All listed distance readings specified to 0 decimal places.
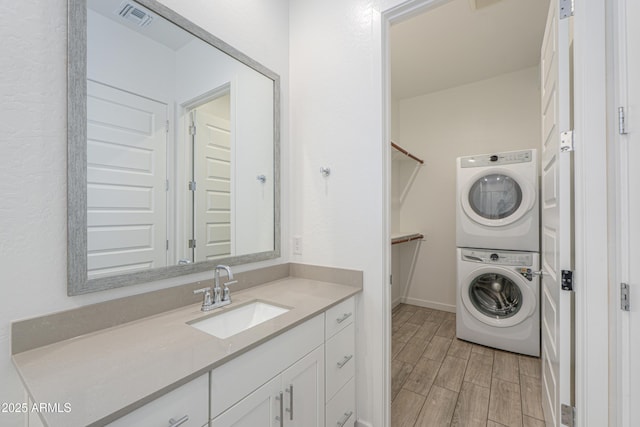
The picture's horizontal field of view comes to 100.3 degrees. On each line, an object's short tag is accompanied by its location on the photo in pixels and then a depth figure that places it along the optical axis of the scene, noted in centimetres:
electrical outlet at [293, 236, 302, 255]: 181
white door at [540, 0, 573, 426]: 105
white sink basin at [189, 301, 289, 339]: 120
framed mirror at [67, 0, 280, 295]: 98
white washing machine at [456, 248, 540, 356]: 230
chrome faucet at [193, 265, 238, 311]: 125
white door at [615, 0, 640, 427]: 81
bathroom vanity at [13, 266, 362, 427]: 66
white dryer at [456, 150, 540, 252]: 234
